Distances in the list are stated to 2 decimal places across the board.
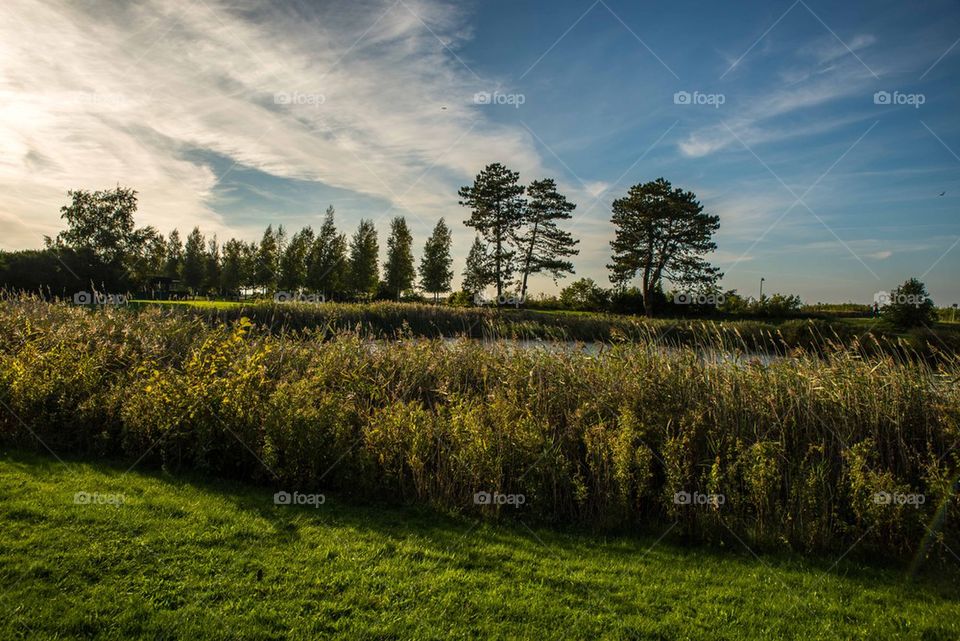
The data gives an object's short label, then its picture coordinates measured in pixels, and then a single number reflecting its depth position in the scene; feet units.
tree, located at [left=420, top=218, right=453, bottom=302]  200.95
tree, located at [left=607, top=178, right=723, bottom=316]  163.32
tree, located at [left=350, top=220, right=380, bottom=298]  197.47
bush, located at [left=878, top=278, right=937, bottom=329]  99.19
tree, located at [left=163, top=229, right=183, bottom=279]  290.97
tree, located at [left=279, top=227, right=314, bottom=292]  215.72
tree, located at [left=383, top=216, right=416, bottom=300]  197.57
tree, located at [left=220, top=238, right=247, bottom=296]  237.86
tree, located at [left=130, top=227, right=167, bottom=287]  176.96
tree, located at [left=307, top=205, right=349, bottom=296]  203.41
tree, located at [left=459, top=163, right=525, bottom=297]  179.42
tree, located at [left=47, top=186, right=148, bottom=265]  165.48
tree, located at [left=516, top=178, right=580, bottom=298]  177.78
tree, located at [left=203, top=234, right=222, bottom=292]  265.56
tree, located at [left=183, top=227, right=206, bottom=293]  258.78
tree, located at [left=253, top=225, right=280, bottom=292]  241.55
